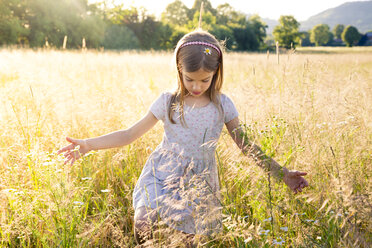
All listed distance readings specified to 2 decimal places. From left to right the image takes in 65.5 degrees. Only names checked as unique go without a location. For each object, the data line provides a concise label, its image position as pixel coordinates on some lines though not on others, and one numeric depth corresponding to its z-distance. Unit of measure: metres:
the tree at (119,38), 32.20
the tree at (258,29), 53.84
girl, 1.59
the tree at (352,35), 83.44
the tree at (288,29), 57.47
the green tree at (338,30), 109.25
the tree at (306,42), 97.75
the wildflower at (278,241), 1.19
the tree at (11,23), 23.11
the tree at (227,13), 63.66
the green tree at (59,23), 25.97
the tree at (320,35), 86.26
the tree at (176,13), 56.08
